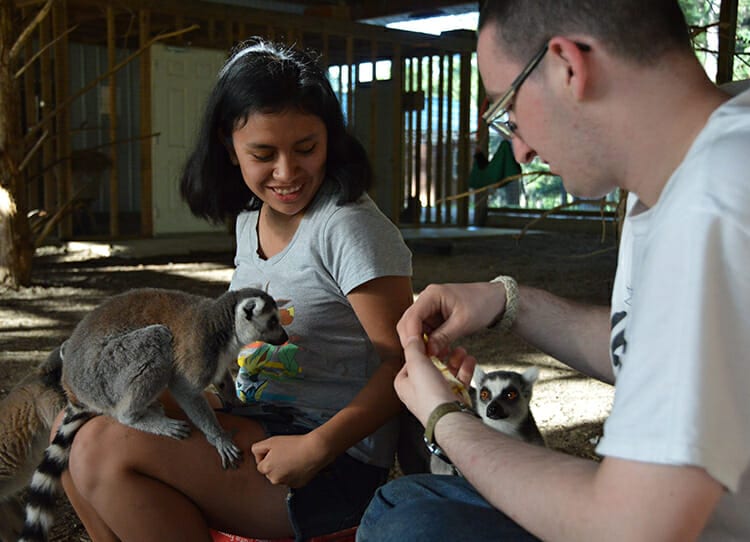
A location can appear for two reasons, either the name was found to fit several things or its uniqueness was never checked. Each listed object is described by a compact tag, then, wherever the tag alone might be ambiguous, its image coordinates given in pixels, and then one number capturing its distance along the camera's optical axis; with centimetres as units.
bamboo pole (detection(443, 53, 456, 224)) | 1136
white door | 930
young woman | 154
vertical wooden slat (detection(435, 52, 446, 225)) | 1148
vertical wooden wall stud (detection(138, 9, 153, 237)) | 848
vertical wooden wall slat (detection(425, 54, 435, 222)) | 1145
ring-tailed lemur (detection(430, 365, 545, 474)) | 230
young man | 75
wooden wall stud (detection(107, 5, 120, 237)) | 781
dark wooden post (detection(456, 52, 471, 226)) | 1145
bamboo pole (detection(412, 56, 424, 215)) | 1144
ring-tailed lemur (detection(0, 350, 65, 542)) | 210
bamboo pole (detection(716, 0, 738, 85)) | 352
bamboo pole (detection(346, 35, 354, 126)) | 973
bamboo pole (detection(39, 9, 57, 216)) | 748
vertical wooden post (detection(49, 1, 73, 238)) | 770
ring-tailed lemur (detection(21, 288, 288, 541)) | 166
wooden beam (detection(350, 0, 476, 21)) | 1073
